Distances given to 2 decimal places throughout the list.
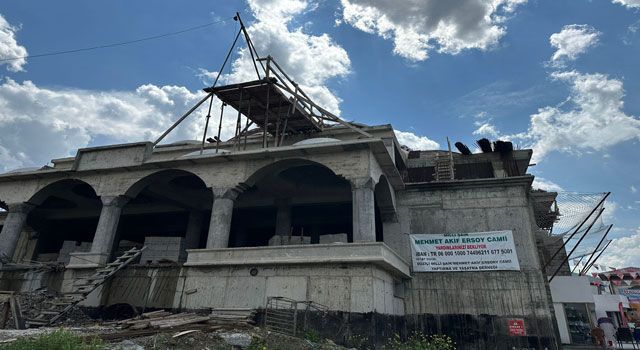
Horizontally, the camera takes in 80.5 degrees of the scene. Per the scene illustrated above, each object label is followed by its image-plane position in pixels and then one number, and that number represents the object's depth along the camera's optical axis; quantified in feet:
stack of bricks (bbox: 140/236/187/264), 75.36
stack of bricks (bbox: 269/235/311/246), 72.08
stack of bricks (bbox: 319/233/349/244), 68.42
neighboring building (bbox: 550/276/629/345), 71.72
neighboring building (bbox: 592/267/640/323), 148.43
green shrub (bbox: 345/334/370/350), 46.37
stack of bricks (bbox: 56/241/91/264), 84.89
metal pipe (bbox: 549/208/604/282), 67.10
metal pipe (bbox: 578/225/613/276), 73.05
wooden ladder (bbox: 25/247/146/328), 50.98
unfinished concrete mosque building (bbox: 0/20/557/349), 53.01
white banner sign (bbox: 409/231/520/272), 64.34
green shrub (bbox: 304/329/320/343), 44.37
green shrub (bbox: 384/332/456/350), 46.78
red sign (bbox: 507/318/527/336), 59.69
